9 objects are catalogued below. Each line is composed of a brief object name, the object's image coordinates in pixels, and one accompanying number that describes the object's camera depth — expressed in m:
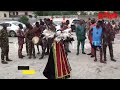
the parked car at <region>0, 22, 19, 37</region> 10.62
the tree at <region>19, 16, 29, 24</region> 15.38
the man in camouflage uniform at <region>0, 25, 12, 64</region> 5.07
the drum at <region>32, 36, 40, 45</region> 5.52
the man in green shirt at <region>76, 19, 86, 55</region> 5.86
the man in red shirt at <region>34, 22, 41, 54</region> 5.50
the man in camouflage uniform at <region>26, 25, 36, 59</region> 5.51
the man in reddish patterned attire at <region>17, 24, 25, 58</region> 5.73
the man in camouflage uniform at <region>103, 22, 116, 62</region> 5.14
